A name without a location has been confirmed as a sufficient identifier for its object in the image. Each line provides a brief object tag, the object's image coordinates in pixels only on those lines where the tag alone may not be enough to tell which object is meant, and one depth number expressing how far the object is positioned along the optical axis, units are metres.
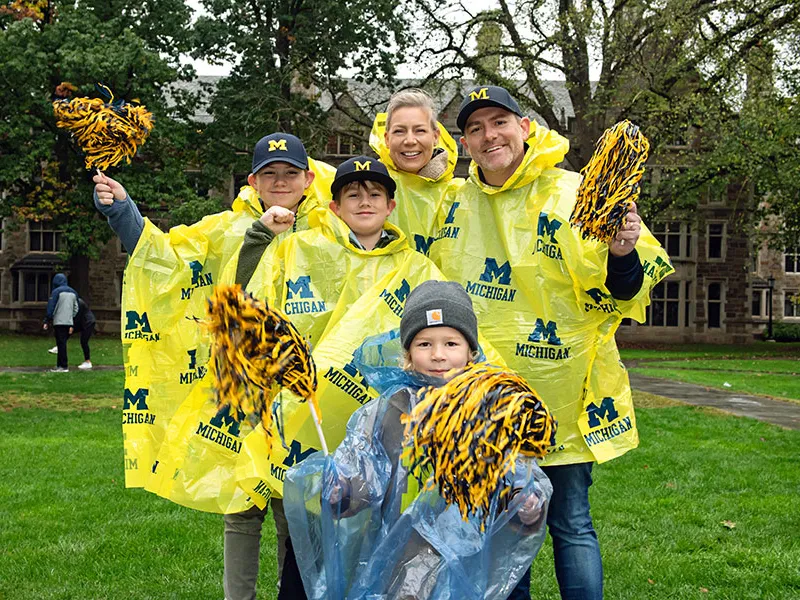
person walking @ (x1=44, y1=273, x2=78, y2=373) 16.02
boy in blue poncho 2.43
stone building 35.59
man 3.09
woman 3.37
